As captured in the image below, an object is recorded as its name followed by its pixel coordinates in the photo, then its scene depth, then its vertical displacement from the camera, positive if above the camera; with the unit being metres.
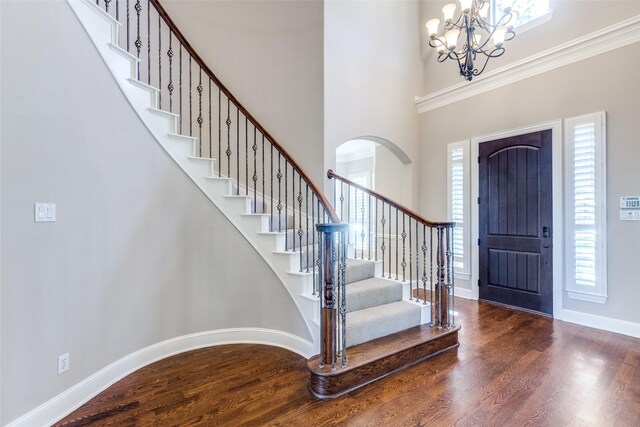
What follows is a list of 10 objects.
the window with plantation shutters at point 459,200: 4.56 +0.19
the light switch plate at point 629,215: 3.12 -0.04
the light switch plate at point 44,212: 1.78 +0.02
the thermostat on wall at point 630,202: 3.12 +0.10
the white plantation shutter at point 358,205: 6.33 +0.19
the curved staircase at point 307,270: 2.22 -0.54
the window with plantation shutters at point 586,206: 3.33 +0.06
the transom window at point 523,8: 3.94 +2.76
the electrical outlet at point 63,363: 1.91 -0.94
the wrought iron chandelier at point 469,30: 2.70 +1.69
